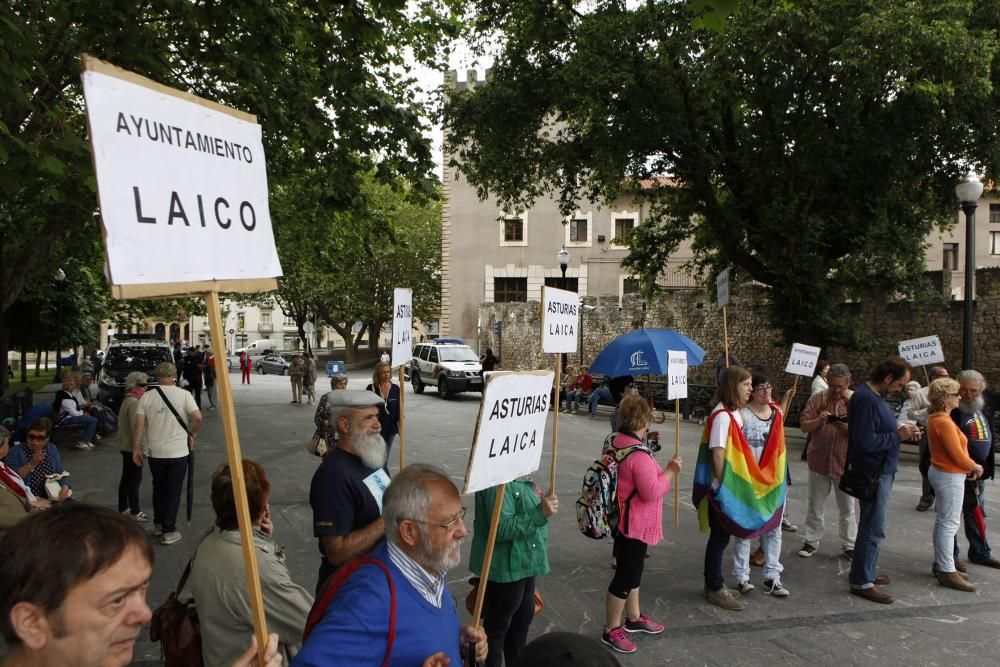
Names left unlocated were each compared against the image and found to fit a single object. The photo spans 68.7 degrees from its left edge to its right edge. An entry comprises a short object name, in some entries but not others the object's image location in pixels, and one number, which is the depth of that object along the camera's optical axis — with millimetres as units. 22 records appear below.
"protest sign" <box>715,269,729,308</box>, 11180
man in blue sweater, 1992
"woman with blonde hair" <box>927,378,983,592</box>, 5781
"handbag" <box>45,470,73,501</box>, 6394
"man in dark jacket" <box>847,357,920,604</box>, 5512
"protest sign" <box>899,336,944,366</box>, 10516
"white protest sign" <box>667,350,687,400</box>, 7258
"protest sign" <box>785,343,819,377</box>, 10216
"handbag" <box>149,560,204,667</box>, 2695
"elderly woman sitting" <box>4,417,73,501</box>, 6355
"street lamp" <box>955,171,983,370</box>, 11670
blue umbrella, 12320
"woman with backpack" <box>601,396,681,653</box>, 4602
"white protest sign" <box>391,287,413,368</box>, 6865
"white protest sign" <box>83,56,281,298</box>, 2021
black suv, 16844
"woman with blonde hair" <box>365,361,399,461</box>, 7732
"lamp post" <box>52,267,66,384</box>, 21766
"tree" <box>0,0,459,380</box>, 6406
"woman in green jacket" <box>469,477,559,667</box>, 3711
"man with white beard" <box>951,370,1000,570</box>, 6137
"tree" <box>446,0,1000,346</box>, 13047
